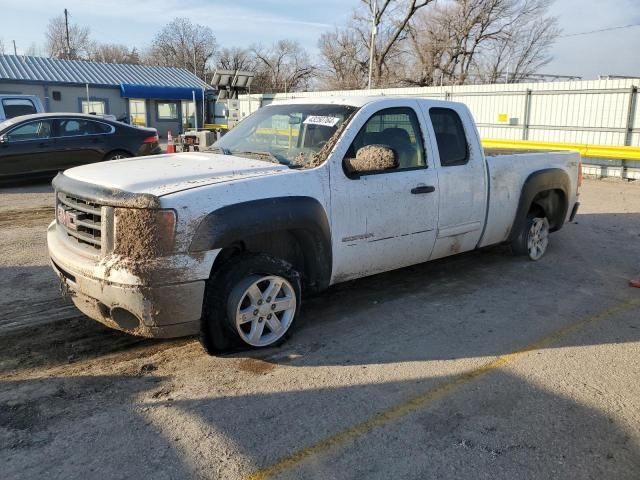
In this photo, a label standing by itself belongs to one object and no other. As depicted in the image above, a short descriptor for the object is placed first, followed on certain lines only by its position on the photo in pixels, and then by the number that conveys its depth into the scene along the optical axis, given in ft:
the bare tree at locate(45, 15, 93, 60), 239.71
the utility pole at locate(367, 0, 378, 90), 102.04
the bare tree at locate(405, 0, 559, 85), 135.13
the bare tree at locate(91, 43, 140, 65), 239.30
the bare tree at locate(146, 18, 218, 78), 232.12
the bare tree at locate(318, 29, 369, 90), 166.30
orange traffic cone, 32.62
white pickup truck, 11.63
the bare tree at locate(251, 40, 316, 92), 193.06
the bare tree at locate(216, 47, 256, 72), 211.82
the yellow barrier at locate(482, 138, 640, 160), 48.05
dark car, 37.58
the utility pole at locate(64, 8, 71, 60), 210.06
